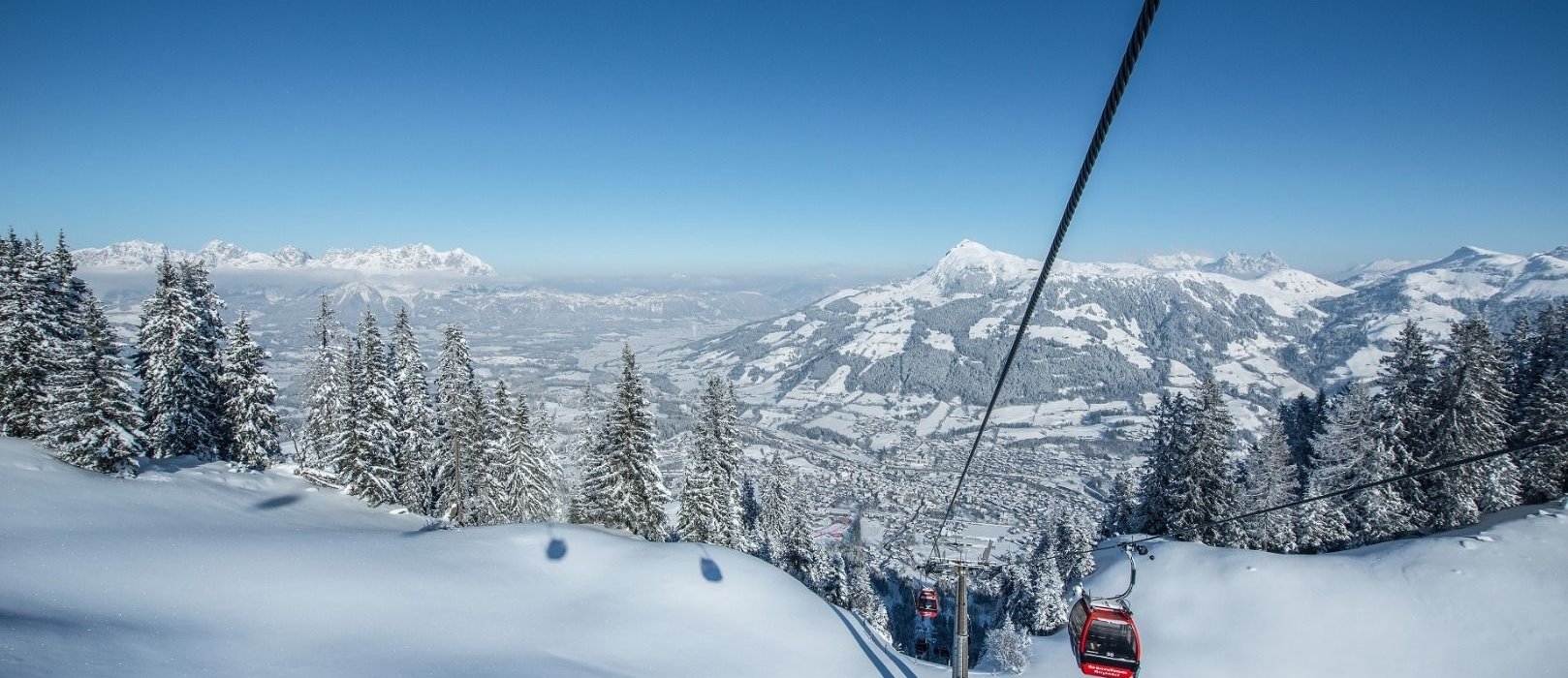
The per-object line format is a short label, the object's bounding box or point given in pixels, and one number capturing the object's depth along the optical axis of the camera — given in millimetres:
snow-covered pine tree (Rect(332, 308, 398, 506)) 26578
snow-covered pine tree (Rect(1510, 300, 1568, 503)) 26062
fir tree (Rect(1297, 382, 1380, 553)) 27188
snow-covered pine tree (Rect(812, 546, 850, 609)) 31734
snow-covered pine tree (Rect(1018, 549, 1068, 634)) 26516
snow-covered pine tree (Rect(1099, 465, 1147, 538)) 33188
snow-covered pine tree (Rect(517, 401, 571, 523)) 29359
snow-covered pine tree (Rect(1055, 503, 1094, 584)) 27688
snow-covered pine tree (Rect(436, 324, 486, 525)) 27703
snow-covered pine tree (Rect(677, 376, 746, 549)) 27844
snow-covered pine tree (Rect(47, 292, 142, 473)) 18594
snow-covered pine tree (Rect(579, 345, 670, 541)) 25609
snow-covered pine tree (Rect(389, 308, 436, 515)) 29953
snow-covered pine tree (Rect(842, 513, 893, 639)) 32750
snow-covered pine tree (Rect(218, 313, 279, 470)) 27922
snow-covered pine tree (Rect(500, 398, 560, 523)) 28062
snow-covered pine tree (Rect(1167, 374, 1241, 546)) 27609
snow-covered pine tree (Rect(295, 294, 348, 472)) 28344
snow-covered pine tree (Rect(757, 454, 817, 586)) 32312
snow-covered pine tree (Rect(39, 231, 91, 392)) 23797
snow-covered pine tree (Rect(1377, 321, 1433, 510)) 26531
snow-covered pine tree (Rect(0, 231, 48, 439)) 22953
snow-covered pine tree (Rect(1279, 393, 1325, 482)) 39353
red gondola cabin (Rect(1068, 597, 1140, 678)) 11797
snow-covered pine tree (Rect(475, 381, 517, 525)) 27938
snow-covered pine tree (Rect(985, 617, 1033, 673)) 18969
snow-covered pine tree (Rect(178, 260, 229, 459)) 26891
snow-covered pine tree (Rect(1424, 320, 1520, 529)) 25031
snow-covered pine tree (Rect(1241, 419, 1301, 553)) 27828
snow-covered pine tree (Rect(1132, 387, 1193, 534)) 28562
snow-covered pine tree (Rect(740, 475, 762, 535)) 36438
